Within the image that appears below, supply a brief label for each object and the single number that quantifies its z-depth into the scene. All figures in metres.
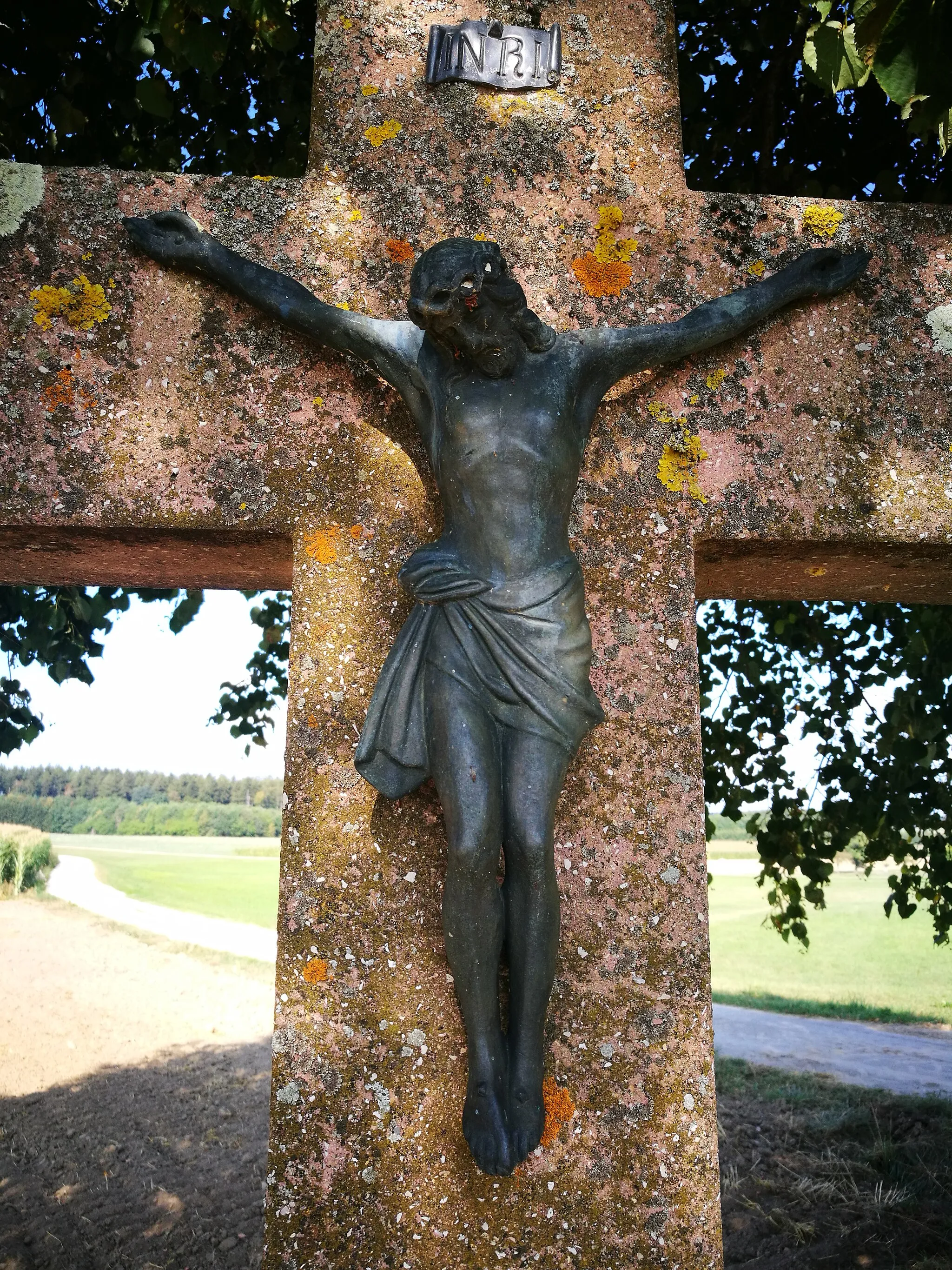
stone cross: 0.87
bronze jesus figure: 0.85
